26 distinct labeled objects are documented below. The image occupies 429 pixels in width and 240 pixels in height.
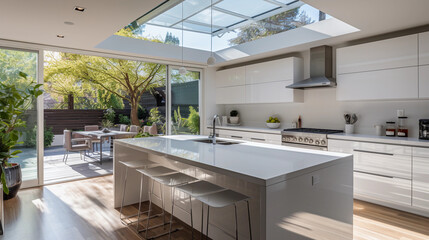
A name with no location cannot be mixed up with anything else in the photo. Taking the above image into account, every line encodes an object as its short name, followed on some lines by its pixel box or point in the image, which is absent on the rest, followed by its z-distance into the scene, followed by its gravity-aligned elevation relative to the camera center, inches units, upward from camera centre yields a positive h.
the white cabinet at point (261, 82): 185.2 +27.2
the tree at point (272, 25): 163.5 +61.2
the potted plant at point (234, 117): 239.1 +0.1
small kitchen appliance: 128.2 -5.4
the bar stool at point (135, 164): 116.0 -20.7
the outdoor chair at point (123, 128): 303.2 -12.8
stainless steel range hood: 167.0 +32.0
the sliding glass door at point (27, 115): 159.0 +0.9
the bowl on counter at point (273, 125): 201.6 -5.8
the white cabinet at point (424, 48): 125.5 +32.7
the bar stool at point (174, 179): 93.4 -22.6
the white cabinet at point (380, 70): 130.6 +25.1
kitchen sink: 123.2 -11.5
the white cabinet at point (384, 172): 124.9 -26.9
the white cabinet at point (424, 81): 125.6 +17.2
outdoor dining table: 237.1 -15.6
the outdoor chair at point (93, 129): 275.3 -13.5
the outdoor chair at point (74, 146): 230.5 -24.7
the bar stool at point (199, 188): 82.1 -22.8
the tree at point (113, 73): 316.7 +53.7
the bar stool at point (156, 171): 104.1 -21.9
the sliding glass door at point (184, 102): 228.2 +13.2
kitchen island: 63.2 -19.2
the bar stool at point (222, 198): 73.1 -23.2
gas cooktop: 162.4 -8.3
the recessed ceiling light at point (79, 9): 103.3 +42.0
